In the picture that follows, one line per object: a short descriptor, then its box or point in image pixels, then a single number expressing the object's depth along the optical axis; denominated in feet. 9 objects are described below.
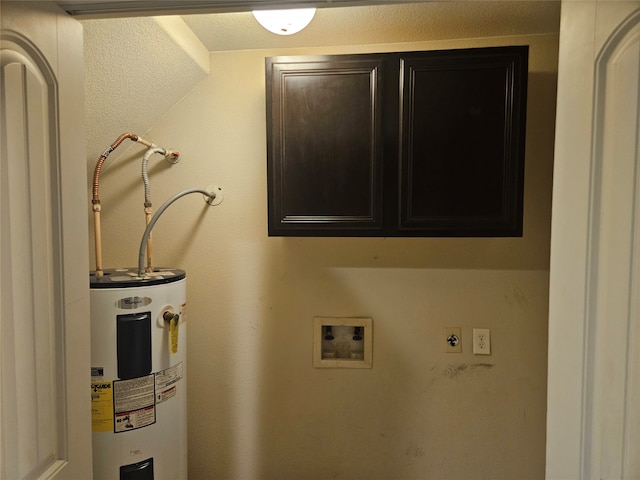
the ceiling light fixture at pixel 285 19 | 3.26
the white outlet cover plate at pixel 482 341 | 4.80
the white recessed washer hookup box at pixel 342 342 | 4.95
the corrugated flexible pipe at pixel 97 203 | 4.07
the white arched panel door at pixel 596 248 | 1.74
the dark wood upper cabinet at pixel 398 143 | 3.74
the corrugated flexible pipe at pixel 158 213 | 3.89
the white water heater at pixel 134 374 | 3.43
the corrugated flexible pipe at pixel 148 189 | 4.50
